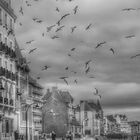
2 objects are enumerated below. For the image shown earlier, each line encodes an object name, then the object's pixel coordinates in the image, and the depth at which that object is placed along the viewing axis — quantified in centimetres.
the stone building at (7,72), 4592
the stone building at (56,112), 10930
